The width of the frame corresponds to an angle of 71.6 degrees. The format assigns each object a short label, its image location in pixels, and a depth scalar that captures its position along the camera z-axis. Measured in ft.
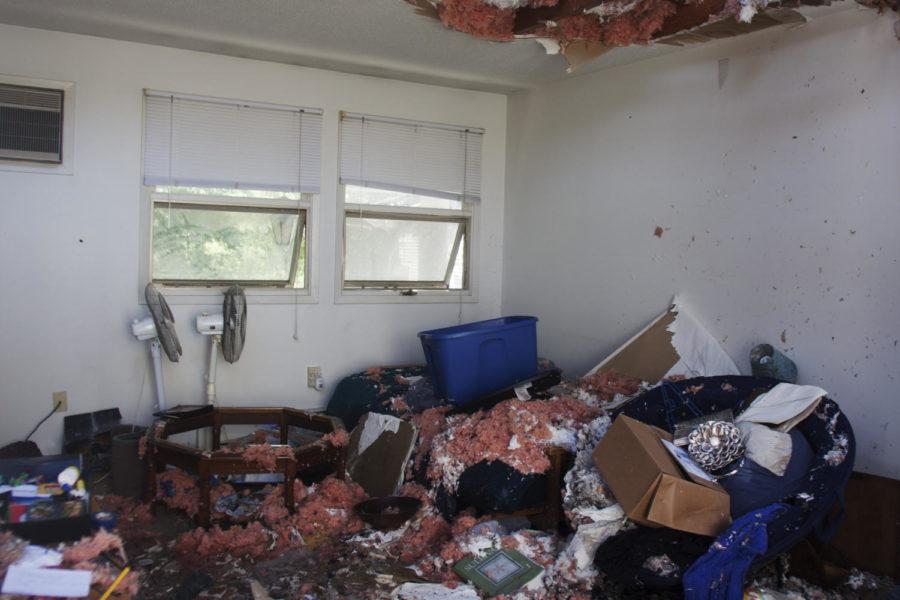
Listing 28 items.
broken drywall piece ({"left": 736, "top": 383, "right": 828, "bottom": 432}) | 8.42
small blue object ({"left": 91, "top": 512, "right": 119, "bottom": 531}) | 6.31
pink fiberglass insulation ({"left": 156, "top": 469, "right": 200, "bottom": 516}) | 11.11
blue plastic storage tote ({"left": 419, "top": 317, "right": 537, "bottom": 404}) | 12.03
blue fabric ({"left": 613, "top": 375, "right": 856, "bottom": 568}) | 7.33
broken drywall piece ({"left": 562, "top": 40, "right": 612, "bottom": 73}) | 11.43
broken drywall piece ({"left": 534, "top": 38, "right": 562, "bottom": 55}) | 11.45
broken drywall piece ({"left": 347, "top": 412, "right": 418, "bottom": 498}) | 11.75
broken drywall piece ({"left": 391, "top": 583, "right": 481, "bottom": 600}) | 8.32
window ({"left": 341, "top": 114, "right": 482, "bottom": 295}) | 15.05
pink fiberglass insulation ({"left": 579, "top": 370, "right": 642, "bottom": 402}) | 11.76
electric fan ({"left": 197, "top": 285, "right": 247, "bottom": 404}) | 13.06
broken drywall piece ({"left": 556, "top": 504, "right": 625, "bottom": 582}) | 8.39
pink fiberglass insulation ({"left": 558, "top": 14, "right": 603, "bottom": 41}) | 10.31
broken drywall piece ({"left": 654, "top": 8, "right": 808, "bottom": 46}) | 9.65
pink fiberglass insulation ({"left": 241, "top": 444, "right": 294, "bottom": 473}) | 10.37
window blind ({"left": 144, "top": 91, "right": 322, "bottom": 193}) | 13.21
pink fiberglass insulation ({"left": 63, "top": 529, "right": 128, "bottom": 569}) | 5.57
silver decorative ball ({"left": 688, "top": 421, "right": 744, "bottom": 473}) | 8.30
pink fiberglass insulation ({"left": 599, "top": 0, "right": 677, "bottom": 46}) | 9.79
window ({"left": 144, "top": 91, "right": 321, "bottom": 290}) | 13.32
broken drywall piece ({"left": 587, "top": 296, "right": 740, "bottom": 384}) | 11.37
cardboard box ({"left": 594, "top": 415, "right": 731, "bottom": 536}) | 7.68
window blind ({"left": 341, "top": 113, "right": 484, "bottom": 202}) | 14.90
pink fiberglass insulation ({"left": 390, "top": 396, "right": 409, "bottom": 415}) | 12.72
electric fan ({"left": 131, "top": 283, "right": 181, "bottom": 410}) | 12.34
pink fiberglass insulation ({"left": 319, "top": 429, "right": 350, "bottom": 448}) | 11.43
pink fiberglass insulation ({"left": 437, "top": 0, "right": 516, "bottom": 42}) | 10.39
